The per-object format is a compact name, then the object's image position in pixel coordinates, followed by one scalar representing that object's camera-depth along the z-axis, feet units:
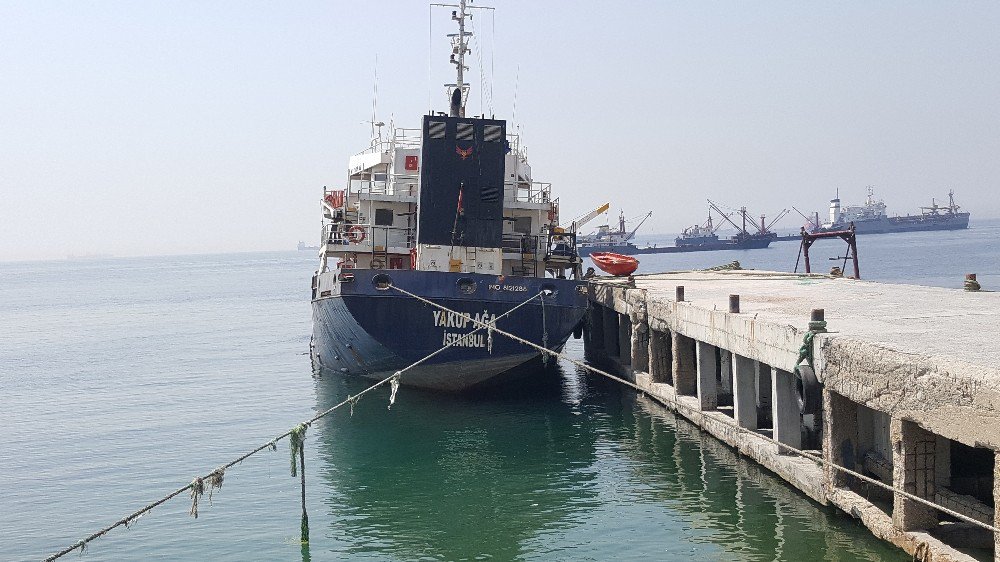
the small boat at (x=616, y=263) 104.88
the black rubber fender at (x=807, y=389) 52.11
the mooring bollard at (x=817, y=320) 52.21
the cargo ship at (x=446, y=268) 81.25
